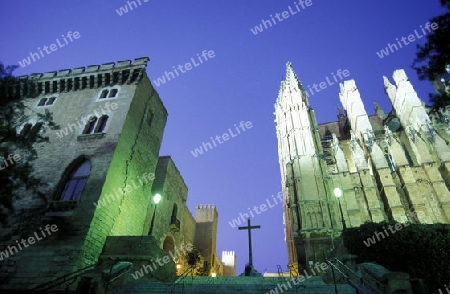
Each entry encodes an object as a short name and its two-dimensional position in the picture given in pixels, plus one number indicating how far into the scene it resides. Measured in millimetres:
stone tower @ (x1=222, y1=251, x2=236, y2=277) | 44250
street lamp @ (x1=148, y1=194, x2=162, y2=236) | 14264
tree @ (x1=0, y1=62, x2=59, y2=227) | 10570
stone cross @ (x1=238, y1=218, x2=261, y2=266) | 19244
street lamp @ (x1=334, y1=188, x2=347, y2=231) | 13889
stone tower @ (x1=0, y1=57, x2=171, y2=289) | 12594
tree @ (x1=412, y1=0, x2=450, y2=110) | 9219
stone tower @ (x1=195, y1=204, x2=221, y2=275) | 29891
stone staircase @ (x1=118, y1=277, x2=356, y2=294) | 8875
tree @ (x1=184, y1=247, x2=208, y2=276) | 22934
